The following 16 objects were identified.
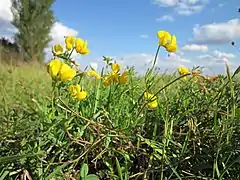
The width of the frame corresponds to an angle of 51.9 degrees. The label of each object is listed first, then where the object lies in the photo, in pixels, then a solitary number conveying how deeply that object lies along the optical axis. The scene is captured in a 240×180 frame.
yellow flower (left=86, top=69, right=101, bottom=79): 0.23
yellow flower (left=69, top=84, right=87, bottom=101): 0.18
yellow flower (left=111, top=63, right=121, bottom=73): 0.21
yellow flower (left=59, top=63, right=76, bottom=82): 0.16
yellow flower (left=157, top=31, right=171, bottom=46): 0.21
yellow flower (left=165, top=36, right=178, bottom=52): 0.21
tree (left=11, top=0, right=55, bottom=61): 13.39
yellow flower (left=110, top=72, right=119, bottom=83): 0.20
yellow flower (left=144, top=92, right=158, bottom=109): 0.17
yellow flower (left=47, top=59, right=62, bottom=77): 0.16
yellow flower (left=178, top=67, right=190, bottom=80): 0.22
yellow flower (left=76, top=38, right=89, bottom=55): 0.22
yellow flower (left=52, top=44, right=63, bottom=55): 0.21
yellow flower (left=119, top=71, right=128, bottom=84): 0.20
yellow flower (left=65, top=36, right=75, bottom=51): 0.22
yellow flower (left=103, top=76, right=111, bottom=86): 0.21
